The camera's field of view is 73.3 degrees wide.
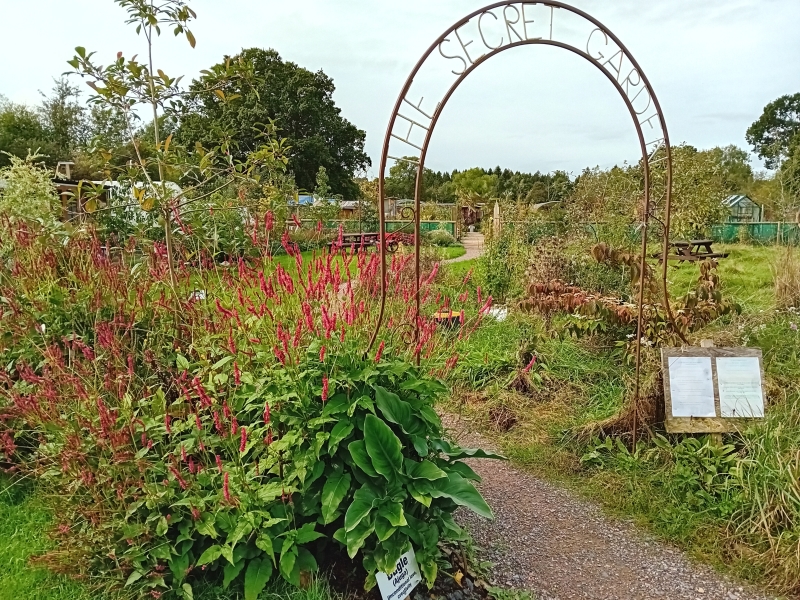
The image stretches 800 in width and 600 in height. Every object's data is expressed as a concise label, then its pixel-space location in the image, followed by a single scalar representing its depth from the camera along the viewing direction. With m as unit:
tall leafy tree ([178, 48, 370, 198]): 26.67
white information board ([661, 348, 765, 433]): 2.95
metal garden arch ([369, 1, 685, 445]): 2.39
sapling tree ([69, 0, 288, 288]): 2.61
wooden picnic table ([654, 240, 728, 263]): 8.18
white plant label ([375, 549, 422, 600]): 1.86
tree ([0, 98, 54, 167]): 21.86
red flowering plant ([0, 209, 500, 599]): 1.85
